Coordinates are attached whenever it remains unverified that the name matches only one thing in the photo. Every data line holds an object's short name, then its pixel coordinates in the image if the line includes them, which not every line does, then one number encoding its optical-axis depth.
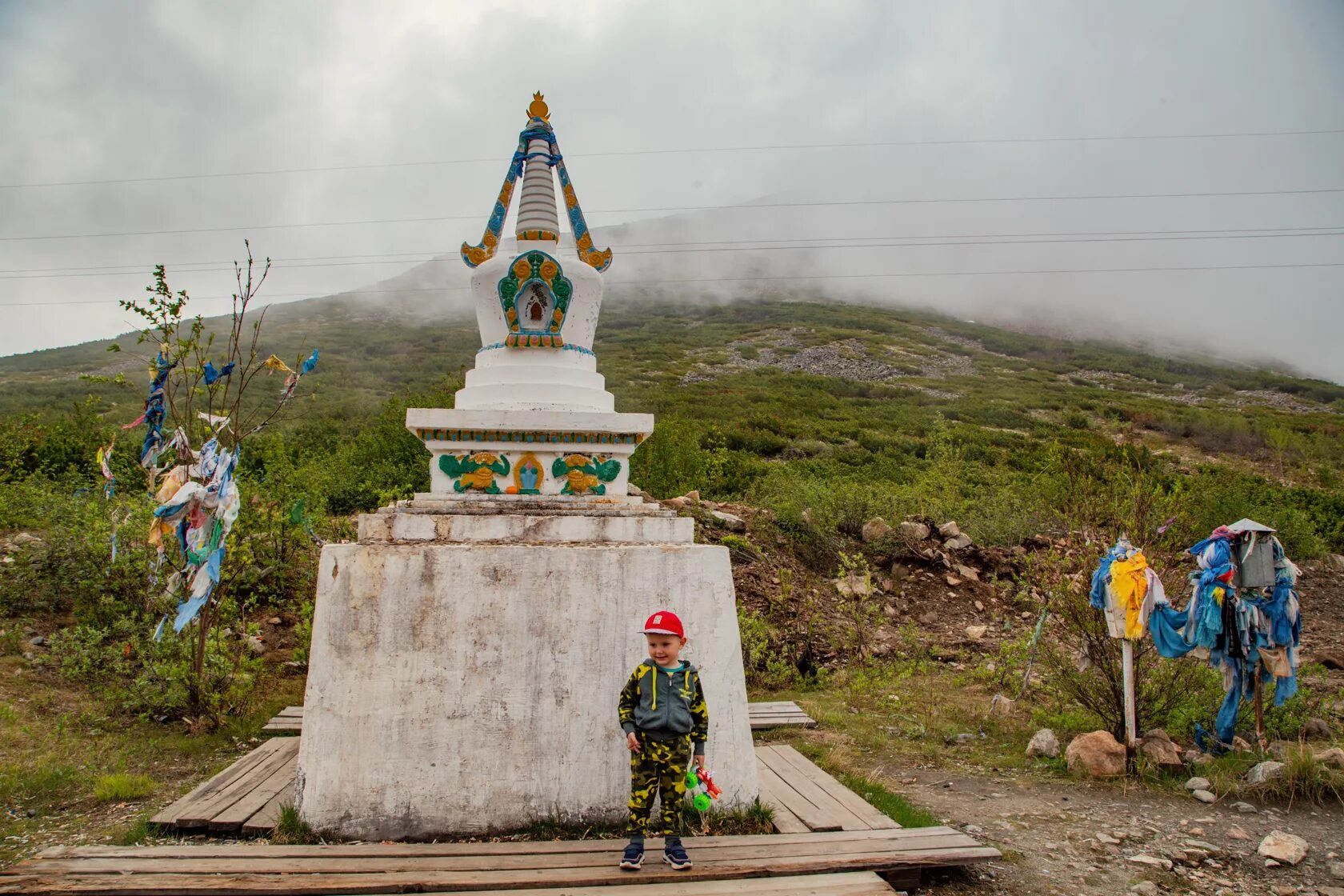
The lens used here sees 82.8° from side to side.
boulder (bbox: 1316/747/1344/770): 5.42
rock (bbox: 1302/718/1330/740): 6.49
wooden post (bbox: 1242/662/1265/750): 5.73
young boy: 3.64
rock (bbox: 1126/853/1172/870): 4.22
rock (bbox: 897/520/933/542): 12.54
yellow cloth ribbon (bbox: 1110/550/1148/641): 5.77
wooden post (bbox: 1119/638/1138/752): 5.65
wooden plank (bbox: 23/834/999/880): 3.51
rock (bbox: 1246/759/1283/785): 5.26
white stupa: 4.12
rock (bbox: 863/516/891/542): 12.73
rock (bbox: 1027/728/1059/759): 6.16
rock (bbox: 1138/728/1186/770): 5.71
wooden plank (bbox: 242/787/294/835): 4.10
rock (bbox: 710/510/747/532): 12.16
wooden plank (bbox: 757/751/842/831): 4.23
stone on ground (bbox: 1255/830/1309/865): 4.27
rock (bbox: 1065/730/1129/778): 5.64
